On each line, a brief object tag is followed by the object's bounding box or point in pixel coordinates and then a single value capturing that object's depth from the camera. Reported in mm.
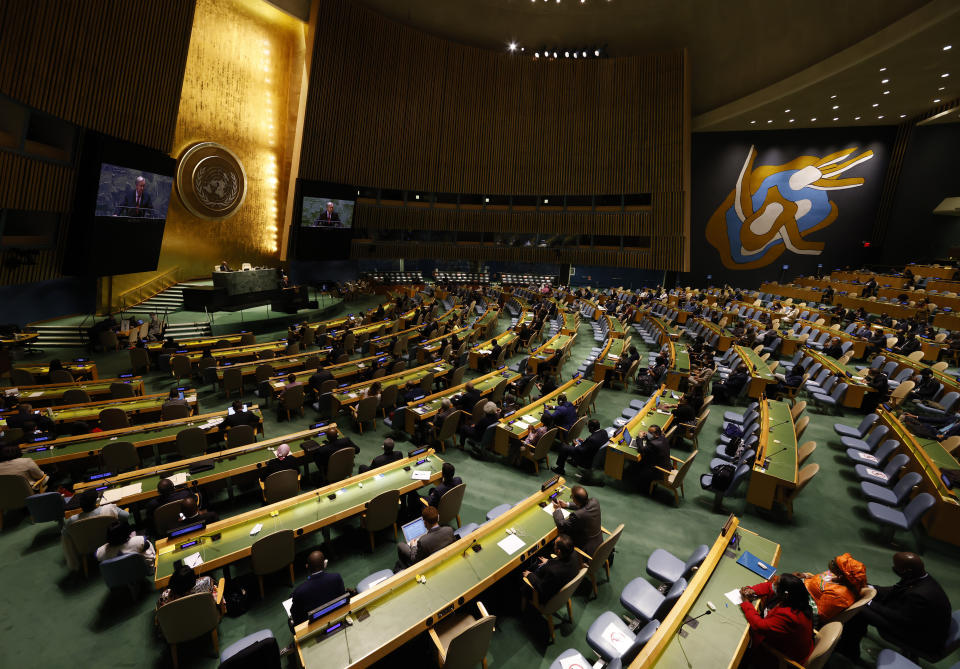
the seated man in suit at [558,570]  3754
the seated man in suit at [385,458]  5723
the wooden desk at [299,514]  3990
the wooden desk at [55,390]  7919
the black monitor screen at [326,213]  21047
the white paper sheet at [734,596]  3512
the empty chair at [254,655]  2885
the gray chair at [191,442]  6412
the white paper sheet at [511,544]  4164
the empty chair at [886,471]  5857
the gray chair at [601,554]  4078
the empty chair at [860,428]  7391
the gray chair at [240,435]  6508
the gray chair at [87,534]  4363
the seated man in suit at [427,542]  4109
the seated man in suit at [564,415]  7289
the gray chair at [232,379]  9305
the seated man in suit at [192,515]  4375
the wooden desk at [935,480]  5109
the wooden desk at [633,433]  6477
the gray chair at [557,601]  3674
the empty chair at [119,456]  5859
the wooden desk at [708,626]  3020
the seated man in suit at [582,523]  4336
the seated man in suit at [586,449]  6539
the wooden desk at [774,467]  5637
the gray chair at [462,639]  3011
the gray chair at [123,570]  3928
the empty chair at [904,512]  4879
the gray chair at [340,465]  5883
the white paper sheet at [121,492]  4824
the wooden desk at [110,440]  5731
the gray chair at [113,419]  6922
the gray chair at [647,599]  3631
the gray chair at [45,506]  4805
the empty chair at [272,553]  4098
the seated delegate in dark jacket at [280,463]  5633
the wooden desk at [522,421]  7117
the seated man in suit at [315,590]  3492
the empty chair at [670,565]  4020
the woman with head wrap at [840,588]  3459
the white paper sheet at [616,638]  3346
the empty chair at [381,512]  4871
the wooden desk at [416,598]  3049
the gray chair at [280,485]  5281
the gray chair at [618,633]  3180
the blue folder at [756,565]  3828
